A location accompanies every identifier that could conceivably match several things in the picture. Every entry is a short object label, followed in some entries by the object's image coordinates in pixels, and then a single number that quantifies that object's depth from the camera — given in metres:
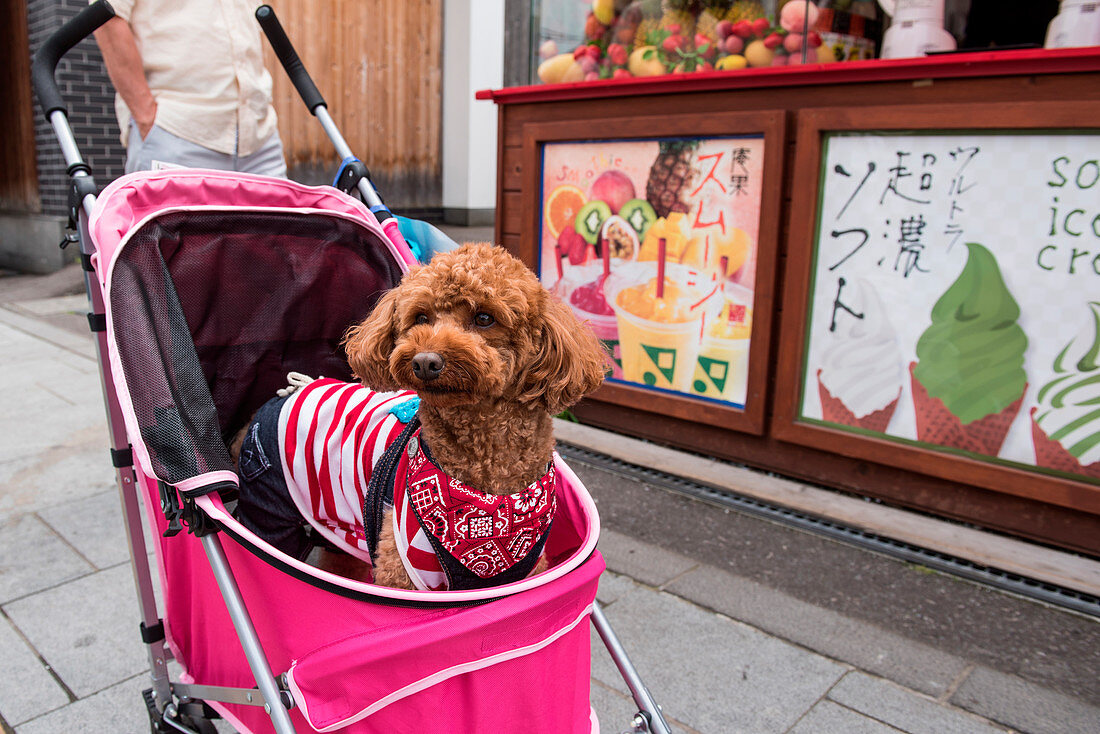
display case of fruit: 3.62
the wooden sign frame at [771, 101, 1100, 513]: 2.90
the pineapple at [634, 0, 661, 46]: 4.06
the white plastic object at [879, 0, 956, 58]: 3.30
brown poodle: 1.57
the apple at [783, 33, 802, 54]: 3.59
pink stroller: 1.38
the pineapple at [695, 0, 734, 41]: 3.86
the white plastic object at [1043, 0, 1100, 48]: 2.91
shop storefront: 2.95
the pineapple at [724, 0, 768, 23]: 3.77
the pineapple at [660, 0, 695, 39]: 3.94
